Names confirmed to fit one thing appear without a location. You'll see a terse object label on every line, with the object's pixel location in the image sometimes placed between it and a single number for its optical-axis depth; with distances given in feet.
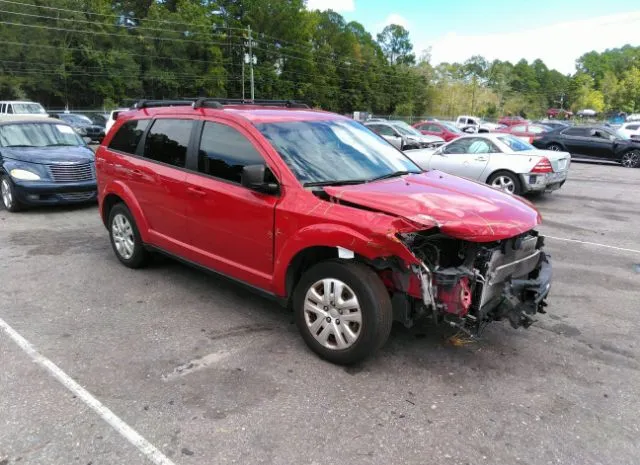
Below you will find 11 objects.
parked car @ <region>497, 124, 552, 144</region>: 68.85
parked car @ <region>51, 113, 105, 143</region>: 87.35
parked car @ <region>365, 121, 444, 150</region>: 59.36
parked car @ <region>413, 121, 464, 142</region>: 73.92
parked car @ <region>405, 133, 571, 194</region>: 34.60
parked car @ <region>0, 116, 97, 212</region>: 28.60
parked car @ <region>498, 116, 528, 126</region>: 132.83
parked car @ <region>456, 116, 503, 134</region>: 95.86
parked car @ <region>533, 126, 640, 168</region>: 62.90
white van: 81.35
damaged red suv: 11.18
